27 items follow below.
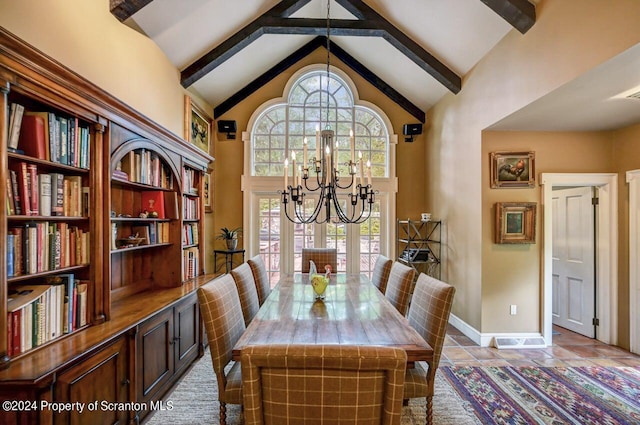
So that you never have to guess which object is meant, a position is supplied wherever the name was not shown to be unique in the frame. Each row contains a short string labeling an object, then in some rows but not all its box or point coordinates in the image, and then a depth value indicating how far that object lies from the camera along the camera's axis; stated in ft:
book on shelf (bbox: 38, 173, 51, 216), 5.76
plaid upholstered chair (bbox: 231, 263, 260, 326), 8.40
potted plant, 14.83
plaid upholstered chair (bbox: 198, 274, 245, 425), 6.01
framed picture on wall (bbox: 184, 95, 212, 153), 12.87
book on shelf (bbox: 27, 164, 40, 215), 5.50
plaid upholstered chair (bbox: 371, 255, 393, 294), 10.88
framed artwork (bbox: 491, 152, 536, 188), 11.62
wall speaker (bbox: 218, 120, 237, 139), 15.99
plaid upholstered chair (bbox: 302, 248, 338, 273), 13.57
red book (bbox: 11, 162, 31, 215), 5.34
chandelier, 7.93
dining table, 5.69
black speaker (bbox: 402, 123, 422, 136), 16.44
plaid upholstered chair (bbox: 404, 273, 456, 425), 6.23
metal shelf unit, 15.10
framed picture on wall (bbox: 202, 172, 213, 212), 15.16
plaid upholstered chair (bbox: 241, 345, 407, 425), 3.51
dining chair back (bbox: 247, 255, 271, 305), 10.40
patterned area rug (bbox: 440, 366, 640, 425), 7.54
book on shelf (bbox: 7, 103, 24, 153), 5.16
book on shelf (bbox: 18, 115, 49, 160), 5.61
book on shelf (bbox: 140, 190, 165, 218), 9.97
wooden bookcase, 4.91
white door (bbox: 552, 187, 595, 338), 12.64
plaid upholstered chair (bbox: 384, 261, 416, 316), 8.65
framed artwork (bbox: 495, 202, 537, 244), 11.53
